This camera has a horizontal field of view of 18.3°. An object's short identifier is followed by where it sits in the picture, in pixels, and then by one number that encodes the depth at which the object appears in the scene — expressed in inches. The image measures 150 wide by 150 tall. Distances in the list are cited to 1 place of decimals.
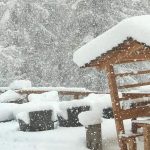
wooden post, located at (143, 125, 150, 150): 368.5
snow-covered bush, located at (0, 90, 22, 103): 686.5
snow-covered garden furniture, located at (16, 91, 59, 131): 534.9
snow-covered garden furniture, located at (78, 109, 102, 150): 439.5
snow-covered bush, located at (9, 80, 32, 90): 770.2
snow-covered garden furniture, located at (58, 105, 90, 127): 553.9
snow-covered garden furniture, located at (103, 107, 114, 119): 619.4
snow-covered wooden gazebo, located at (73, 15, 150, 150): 339.6
